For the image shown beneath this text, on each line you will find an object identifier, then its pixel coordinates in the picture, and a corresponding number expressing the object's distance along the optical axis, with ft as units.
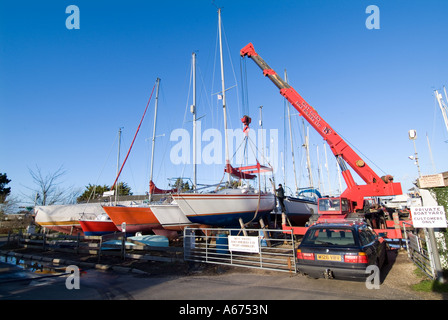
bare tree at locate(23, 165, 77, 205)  89.92
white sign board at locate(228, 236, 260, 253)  26.99
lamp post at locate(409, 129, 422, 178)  43.78
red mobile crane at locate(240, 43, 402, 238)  40.70
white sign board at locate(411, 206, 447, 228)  18.21
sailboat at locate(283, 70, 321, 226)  64.13
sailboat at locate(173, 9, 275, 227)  42.89
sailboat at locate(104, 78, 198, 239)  47.06
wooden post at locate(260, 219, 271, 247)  39.52
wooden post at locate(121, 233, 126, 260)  34.78
